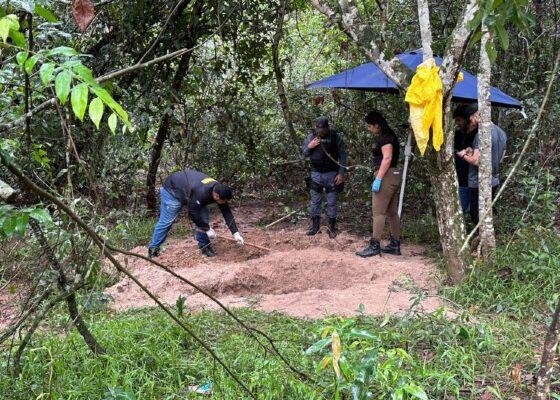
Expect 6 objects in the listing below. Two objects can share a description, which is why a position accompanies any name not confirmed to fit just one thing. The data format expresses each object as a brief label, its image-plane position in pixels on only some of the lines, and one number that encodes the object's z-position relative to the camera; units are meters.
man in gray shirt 5.76
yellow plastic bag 4.85
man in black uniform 7.30
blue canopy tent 6.05
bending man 6.37
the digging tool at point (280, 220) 7.99
